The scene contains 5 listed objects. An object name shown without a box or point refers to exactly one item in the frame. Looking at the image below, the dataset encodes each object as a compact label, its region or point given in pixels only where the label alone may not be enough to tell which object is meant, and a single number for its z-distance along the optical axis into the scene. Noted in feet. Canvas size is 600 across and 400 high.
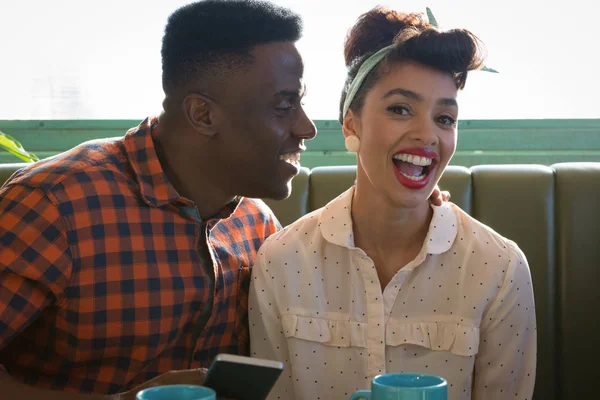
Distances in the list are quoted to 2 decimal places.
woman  5.78
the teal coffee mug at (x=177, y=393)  3.00
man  5.03
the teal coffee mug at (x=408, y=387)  3.08
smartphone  3.12
